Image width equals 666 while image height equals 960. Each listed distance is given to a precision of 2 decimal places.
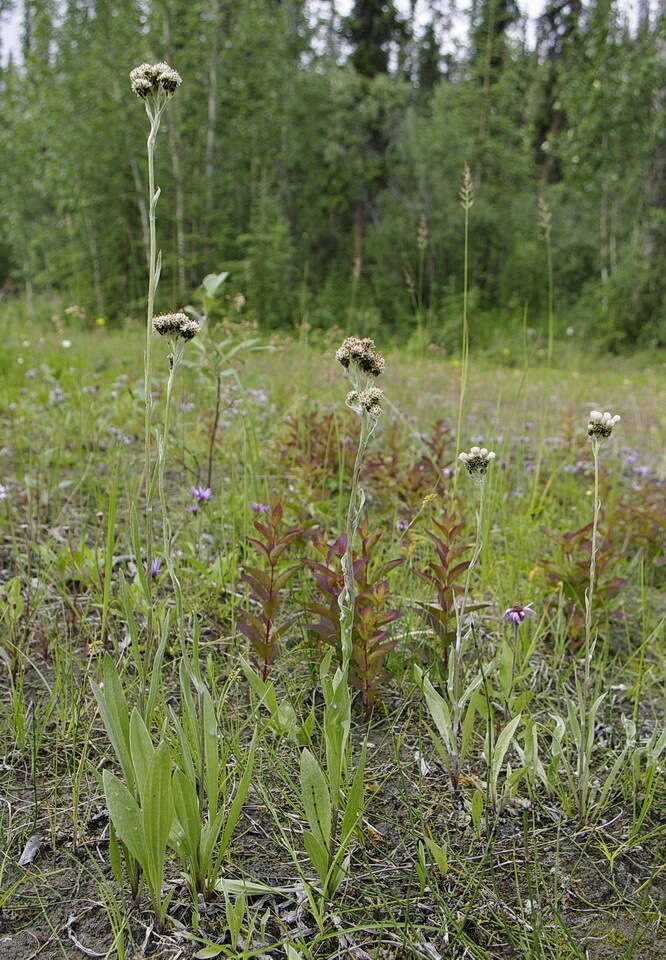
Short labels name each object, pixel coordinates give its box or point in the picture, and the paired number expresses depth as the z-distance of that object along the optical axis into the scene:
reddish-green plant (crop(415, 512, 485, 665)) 0.92
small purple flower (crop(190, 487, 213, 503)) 1.08
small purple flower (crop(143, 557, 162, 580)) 0.96
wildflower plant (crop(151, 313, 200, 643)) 0.74
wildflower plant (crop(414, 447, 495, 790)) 0.84
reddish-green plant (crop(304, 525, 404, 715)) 0.89
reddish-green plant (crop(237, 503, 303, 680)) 0.90
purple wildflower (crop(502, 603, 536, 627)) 0.90
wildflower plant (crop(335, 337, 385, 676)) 0.73
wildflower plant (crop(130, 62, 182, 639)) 0.74
